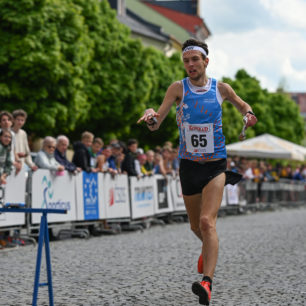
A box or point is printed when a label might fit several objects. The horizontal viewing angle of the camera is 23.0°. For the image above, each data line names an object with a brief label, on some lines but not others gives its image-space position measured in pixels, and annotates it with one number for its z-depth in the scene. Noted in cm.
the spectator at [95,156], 1513
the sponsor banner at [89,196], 1425
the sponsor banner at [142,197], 1675
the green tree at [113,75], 3403
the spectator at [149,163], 1826
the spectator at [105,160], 1523
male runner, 650
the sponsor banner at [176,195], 1976
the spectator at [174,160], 2042
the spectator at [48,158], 1333
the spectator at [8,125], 1210
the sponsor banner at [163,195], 1845
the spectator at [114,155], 1641
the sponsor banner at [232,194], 2461
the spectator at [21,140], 1301
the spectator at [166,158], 1995
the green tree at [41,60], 2672
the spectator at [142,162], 1772
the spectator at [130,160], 1683
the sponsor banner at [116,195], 1538
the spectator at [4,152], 1172
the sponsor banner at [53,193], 1282
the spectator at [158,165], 1912
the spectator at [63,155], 1401
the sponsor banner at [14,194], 1189
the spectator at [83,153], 1467
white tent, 3039
